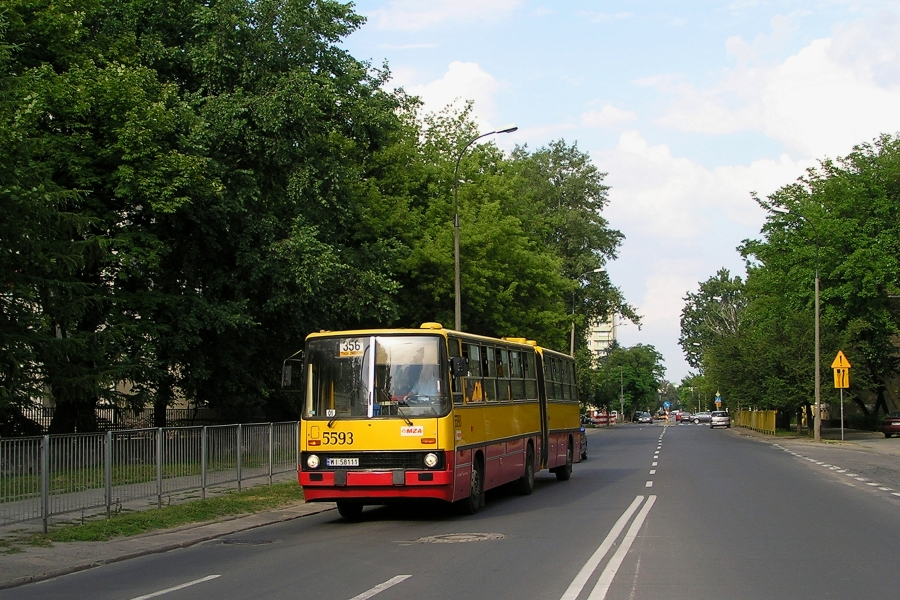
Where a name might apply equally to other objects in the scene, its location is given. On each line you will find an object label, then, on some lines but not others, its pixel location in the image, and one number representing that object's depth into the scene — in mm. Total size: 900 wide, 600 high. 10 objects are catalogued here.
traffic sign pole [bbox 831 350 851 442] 44125
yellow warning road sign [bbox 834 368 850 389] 44281
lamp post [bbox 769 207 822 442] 47566
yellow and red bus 15922
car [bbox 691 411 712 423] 122600
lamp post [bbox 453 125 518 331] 31016
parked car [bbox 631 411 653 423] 133375
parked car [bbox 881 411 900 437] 52438
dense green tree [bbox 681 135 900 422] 52969
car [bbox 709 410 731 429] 89500
